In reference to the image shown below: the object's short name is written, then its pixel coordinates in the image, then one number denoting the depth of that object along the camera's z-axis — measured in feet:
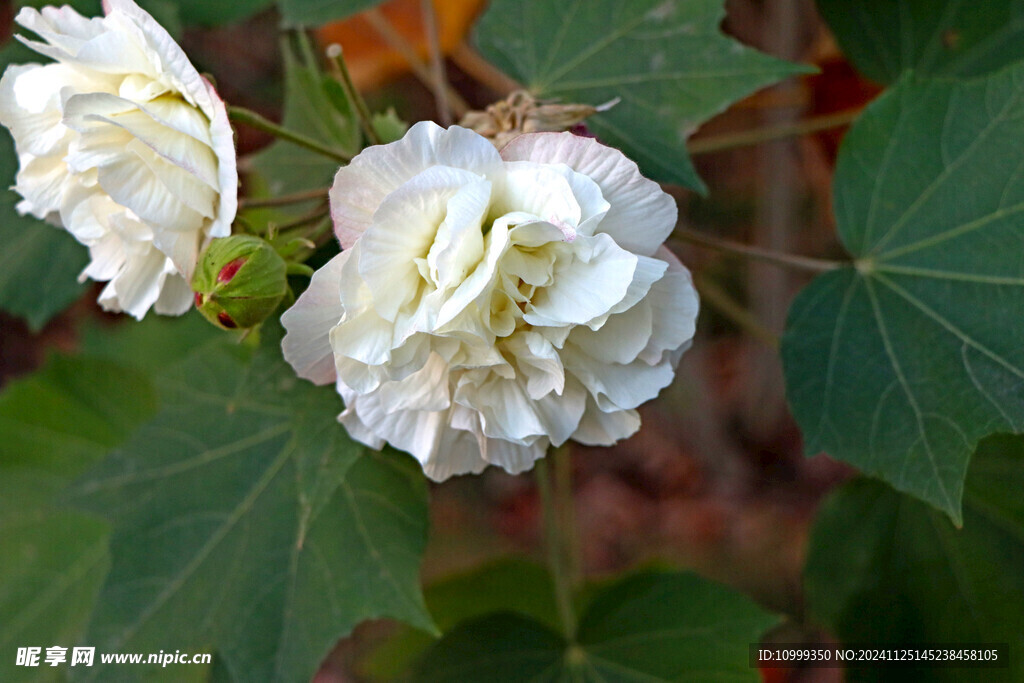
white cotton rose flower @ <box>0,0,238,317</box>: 1.85
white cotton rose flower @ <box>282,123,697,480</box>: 1.81
